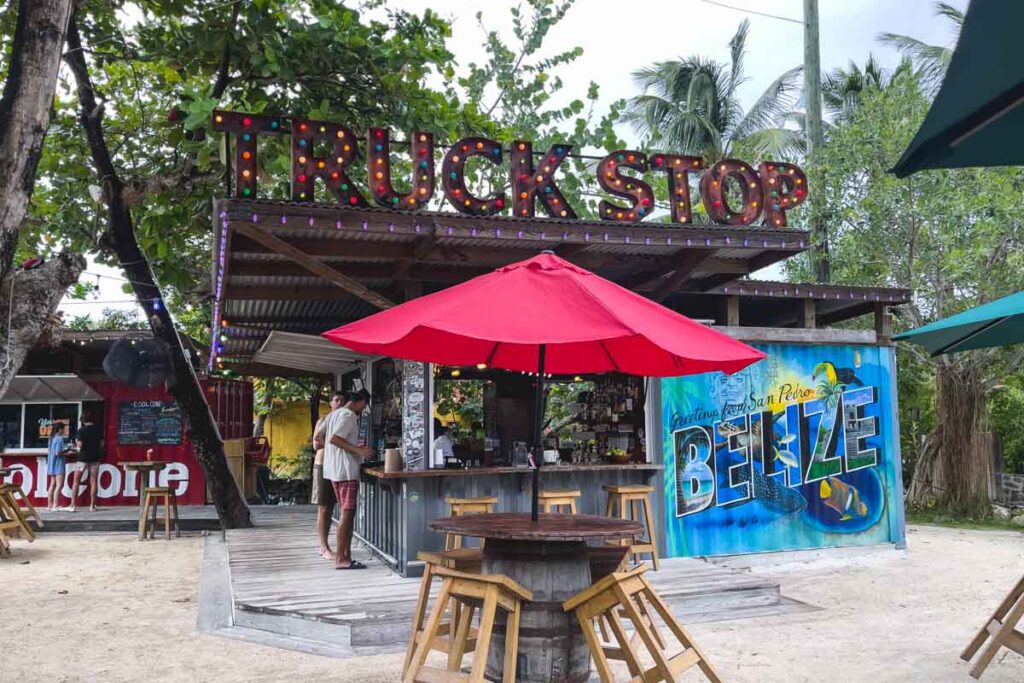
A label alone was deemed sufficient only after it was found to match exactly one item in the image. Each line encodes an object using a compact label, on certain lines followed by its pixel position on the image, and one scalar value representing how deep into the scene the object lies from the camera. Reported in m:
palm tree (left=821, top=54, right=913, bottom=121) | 23.77
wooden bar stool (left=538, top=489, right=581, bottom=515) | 7.24
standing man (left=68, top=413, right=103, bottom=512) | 13.60
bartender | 8.24
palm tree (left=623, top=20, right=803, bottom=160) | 25.55
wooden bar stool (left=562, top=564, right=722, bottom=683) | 4.06
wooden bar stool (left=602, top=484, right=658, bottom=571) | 7.52
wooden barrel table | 4.30
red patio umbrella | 3.92
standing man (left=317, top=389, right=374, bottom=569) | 7.58
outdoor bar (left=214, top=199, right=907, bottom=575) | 7.00
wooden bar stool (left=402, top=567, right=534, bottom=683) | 3.99
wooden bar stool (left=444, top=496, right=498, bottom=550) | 6.90
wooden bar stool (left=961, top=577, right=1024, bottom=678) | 5.03
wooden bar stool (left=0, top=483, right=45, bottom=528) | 10.68
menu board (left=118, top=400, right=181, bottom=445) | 14.98
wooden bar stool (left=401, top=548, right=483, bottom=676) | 4.77
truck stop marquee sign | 6.58
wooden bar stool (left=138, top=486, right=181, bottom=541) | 11.45
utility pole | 14.79
